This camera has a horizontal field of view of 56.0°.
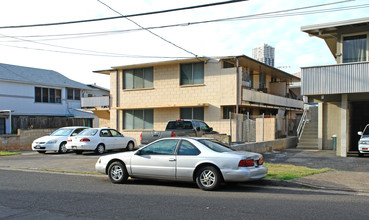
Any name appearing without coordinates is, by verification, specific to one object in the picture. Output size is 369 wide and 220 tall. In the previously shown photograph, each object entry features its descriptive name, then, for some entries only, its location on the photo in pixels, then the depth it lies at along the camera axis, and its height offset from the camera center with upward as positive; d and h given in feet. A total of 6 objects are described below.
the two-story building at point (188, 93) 74.74 +5.09
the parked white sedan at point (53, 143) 62.85 -5.20
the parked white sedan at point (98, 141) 58.18 -4.62
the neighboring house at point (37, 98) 100.68 +5.32
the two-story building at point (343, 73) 51.62 +6.37
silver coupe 28.04 -4.21
